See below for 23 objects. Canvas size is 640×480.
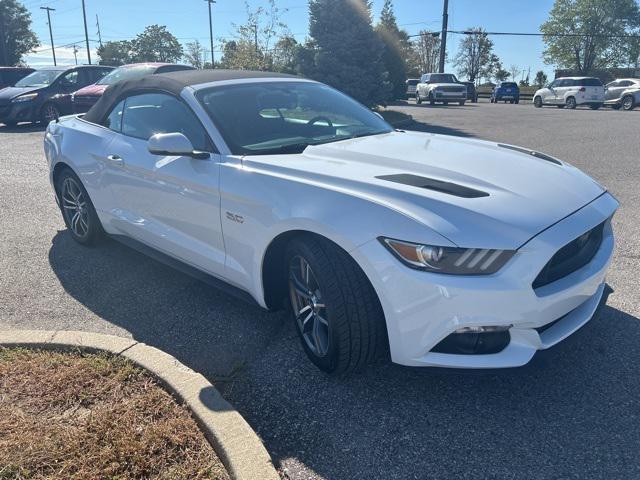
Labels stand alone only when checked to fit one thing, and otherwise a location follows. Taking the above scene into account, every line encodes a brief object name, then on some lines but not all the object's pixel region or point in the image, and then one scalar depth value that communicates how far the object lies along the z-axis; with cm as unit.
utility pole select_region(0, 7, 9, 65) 3694
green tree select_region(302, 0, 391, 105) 1564
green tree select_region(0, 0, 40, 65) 5647
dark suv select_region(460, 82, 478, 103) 3628
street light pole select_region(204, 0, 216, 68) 4794
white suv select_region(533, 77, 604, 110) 2708
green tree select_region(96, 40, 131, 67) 7662
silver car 2584
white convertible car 224
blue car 3644
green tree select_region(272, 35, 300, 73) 2056
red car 1177
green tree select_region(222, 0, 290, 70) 2120
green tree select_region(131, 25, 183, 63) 7854
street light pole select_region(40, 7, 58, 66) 6795
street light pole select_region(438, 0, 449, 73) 3272
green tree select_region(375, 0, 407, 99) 2862
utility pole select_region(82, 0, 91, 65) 5306
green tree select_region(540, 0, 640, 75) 5759
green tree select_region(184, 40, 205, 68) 5199
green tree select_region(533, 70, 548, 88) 6301
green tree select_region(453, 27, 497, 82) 6869
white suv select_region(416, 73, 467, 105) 2981
